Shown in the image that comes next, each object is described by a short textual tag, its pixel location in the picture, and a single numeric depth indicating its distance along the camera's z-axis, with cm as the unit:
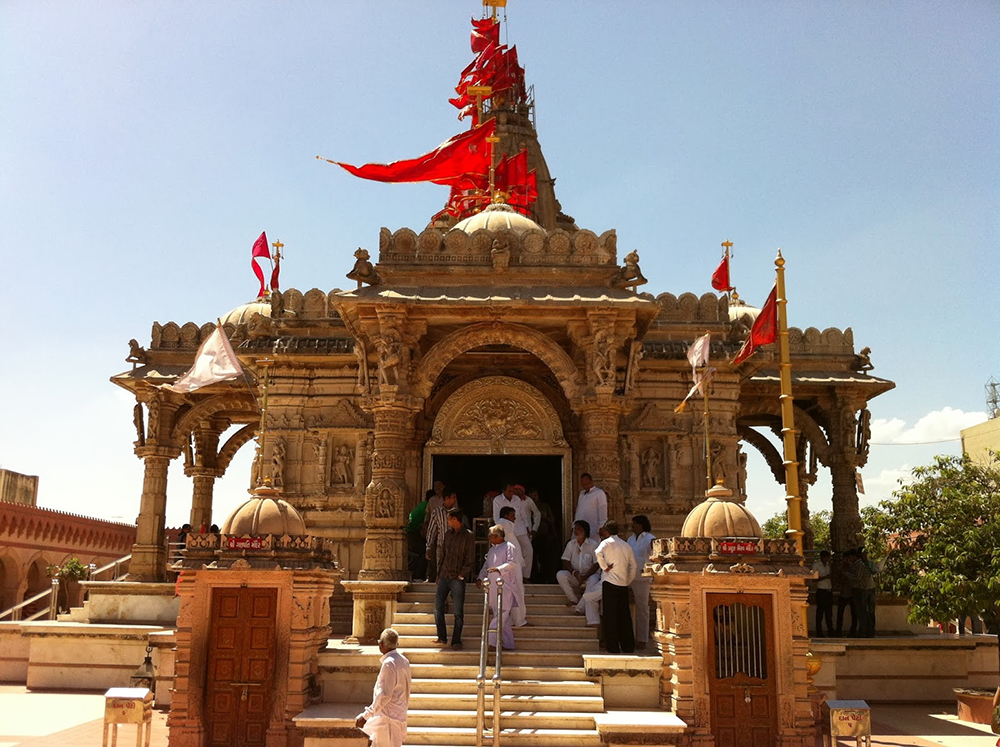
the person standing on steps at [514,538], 1149
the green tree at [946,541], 1318
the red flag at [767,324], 1201
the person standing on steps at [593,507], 1298
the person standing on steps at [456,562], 1086
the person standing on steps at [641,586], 1156
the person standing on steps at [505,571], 1095
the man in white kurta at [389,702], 773
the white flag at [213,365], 1302
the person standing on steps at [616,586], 1070
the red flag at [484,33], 3005
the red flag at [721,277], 2242
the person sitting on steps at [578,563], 1213
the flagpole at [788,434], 1056
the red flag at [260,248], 2259
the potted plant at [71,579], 2498
